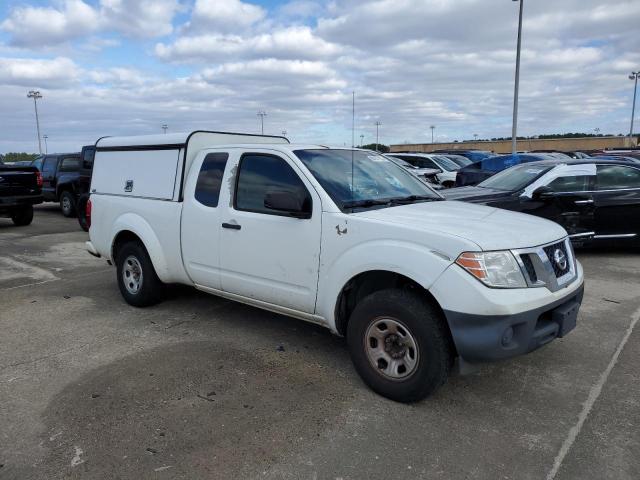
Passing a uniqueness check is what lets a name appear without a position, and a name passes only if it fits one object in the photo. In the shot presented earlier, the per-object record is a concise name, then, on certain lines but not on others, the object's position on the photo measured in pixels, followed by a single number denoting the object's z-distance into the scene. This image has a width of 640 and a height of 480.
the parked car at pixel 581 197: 7.89
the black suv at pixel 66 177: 14.09
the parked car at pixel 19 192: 11.95
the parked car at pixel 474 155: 25.96
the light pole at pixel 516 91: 23.45
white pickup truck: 3.19
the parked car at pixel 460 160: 21.52
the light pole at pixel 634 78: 55.38
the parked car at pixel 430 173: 17.85
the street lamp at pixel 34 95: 56.48
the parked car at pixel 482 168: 14.46
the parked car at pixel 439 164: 18.31
